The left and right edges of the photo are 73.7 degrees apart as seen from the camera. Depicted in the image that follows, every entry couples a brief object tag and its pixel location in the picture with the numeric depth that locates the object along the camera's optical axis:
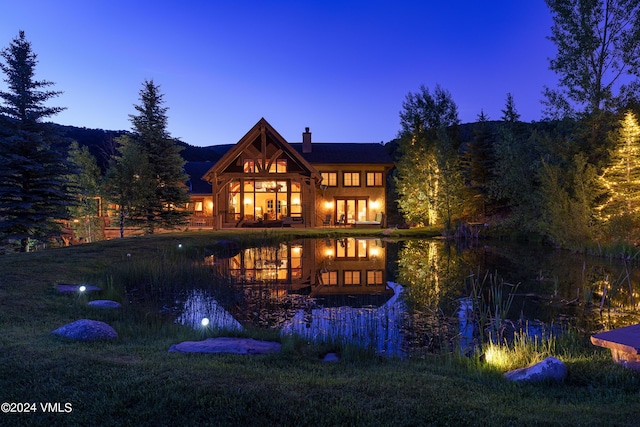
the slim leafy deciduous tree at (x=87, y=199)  21.55
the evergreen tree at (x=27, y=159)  15.33
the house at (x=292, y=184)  27.22
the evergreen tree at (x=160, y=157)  22.83
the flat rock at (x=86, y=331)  5.19
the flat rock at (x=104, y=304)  7.22
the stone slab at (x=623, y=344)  4.33
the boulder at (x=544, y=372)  4.17
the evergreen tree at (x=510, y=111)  40.12
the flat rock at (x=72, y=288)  8.16
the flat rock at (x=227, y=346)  4.99
